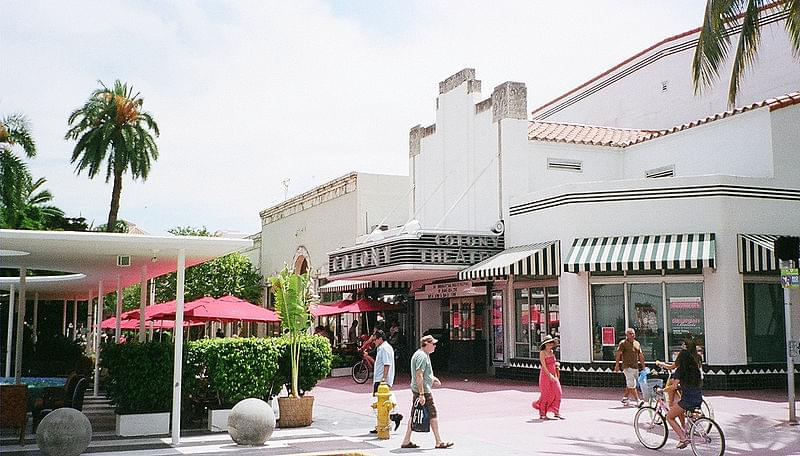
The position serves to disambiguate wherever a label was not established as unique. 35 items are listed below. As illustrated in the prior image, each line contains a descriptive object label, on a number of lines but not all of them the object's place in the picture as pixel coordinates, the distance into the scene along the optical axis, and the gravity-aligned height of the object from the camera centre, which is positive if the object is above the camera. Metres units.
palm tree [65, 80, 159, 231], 36.28 +8.44
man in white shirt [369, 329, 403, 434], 14.10 -0.74
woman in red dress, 15.20 -1.17
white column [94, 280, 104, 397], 18.80 -0.32
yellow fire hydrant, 13.20 -1.38
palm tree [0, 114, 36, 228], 32.44 +6.24
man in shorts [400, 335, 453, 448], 11.66 -0.82
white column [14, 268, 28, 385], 16.02 +0.08
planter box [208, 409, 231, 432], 14.24 -1.69
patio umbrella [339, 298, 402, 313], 29.77 +0.61
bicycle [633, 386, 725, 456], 10.48 -1.46
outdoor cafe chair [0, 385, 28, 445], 12.44 -1.25
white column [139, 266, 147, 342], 16.75 +0.54
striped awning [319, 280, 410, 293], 30.85 +1.47
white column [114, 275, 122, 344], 17.36 +0.26
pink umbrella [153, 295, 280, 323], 20.23 +0.30
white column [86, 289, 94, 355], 25.16 +0.15
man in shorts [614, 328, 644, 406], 17.30 -0.78
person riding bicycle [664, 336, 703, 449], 10.81 -0.85
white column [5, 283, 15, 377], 17.36 -0.03
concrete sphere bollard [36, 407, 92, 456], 11.10 -1.50
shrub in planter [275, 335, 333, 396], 15.34 -0.77
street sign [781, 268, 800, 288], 14.55 +0.77
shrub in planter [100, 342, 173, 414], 13.52 -0.89
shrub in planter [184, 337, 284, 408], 14.18 -0.81
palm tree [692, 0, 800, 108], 15.83 +5.71
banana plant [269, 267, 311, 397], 14.92 +0.33
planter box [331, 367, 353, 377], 27.84 -1.67
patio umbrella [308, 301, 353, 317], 30.12 +0.47
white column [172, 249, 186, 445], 12.54 -0.56
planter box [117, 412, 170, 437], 13.47 -1.67
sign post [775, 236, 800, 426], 14.57 +0.99
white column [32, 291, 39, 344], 25.86 +0.21
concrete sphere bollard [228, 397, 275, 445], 12.44 -1.53
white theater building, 20.31 +2.68
